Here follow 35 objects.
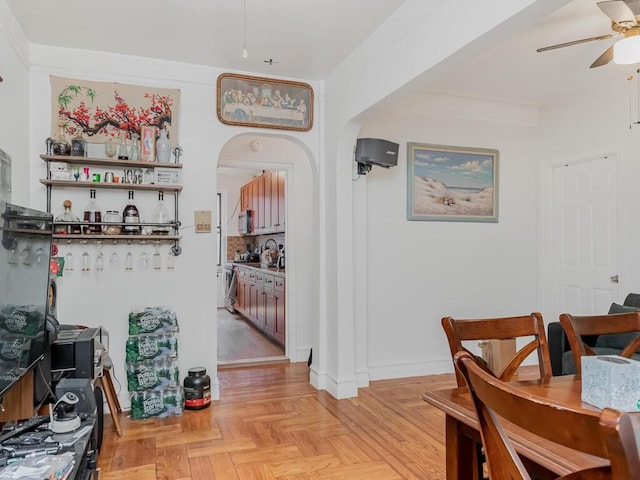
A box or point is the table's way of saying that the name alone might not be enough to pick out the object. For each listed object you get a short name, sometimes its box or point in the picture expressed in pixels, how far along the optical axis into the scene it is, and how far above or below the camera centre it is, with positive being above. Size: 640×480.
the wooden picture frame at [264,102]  3.54 +1.12
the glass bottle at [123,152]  3.25 +0.65
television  1.57 -0.18
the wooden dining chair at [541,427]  0.59 -0.28
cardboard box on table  1.14 -0.37
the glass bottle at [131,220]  3.25 +0.16
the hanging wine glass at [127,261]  3.34 -0.15
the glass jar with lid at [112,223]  3.18 +0.13
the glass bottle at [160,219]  3.36 +0.17
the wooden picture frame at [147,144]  3.32 +0.72
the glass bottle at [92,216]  3.18 +0.18
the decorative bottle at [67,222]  3.08 +0.13
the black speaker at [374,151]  3.63 +0.73
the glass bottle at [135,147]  3.27 +0.68
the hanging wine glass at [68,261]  3.19 -0.13
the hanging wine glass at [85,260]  3.24 -0.13
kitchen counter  5.27 -0.36
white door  3.87 +0.05
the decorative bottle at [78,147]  3.13 +0.66
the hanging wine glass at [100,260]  3.27 -0.13
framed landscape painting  4.17 +0.55
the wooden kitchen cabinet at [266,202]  5.62 +0.57
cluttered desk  1.43 -0.72
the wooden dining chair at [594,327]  1.71 -0.33
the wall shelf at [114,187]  3.07 +0.39
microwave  7.54 +0.34
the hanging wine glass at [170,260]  3.44 -0.14
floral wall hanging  3.17 +0.97
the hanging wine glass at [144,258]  3.37 -0.12
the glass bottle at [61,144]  3.10 +0.67
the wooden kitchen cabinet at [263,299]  5.14 -0.76
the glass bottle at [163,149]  3.35 +0.68
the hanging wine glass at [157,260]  3.40 -0.14
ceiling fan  2.09 +1.08
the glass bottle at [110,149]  3.22 +0.66
